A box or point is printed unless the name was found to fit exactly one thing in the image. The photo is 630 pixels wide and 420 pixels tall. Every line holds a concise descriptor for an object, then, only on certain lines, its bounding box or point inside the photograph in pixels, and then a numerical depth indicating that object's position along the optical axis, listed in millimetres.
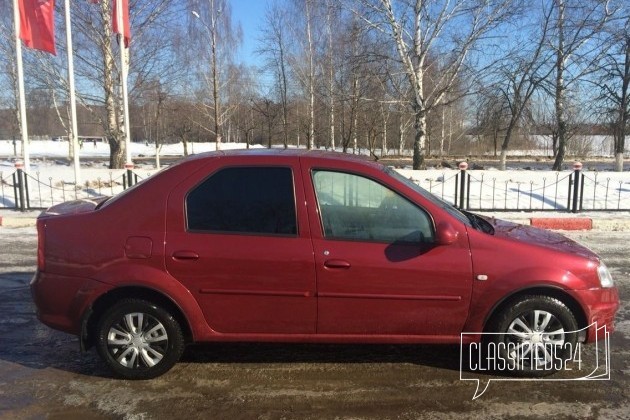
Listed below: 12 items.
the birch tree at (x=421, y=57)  17348
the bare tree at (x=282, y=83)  37250
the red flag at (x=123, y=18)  15766
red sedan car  3537
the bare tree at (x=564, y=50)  18812
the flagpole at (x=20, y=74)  14109
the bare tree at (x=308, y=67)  33000
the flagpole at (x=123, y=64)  15805
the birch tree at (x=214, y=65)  27925
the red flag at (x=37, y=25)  14430
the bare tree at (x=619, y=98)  22047
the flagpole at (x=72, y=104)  15172
